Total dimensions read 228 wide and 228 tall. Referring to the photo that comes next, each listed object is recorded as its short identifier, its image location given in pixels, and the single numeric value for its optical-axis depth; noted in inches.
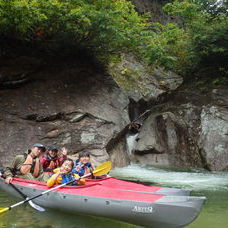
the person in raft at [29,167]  246.4
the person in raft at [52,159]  295.7
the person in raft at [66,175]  221.5
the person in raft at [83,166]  242.7
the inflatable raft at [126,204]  161.8
